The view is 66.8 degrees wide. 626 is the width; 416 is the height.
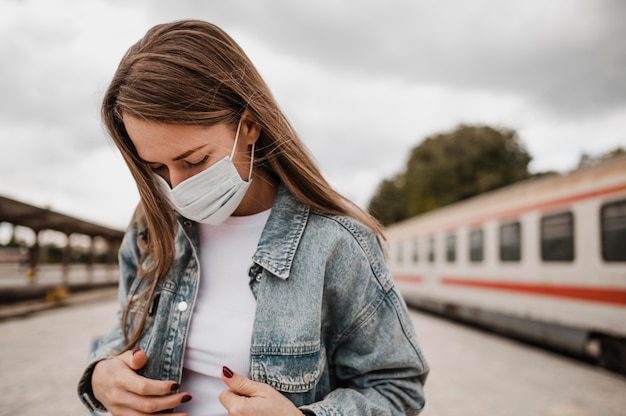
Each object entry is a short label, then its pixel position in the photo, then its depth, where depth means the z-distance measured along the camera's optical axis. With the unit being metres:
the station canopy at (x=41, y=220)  11.03
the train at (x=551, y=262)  6.35
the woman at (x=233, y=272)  1.18
